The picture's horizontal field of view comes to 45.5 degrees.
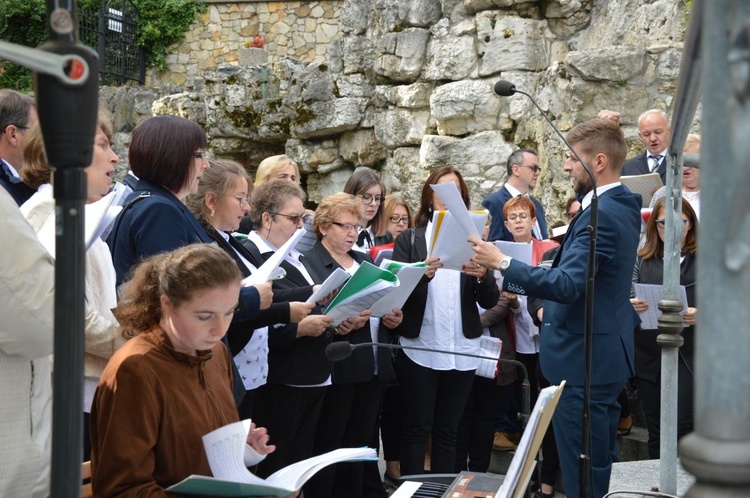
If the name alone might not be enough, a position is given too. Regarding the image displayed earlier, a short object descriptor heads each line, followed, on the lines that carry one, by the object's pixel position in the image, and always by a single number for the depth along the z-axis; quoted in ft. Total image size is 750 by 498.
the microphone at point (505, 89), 12.41
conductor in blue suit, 13.37
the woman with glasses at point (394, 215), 20.44
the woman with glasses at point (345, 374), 15.15
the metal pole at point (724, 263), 2.46
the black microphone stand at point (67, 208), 4.34
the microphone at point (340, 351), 11.23
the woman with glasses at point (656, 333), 16.28
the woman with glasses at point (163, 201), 10.41
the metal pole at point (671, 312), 8.74
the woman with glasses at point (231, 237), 12.71
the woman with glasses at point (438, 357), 16.69
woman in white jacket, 9.54
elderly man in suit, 20.92
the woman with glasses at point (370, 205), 19.21
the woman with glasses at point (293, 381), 13.62
